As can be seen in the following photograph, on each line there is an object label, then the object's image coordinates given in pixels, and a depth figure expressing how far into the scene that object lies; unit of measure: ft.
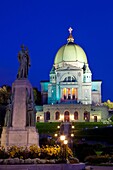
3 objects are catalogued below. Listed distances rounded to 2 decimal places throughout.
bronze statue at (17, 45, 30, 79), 86.82
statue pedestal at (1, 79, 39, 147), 81.76
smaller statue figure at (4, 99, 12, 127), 83.32
